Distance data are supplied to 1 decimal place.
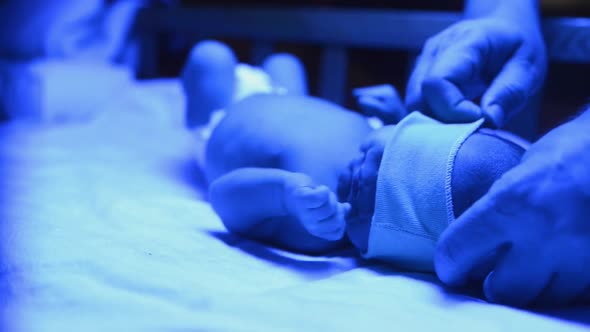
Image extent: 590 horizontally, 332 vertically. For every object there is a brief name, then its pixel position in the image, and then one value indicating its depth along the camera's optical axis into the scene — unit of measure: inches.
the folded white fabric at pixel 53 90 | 64.7
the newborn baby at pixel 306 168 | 27.0
